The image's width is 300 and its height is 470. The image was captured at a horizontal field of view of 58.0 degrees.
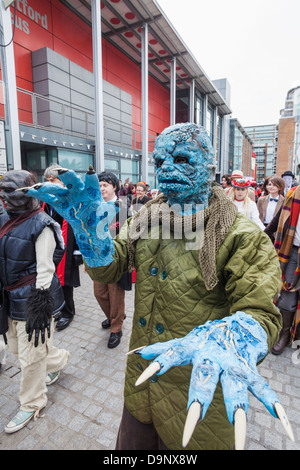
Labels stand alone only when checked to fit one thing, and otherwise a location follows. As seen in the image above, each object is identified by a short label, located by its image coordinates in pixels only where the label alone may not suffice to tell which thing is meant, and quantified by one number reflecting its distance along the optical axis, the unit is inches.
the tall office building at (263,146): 3503.9
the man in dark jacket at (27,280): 84.5
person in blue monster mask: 42.2
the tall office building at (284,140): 2090.3
